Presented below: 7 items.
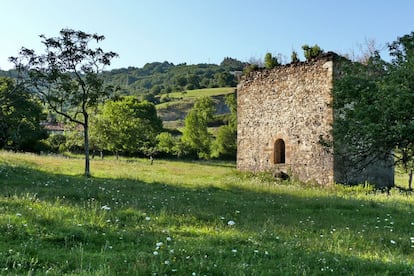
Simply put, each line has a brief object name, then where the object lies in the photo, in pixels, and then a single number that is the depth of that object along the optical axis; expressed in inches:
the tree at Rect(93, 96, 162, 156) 1601.9
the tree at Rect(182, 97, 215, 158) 1843.0
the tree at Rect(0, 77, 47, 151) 1402.6
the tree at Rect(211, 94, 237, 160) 1846.7
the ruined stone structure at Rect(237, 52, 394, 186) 641.0
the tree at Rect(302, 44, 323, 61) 749.9
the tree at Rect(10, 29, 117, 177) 697.6
